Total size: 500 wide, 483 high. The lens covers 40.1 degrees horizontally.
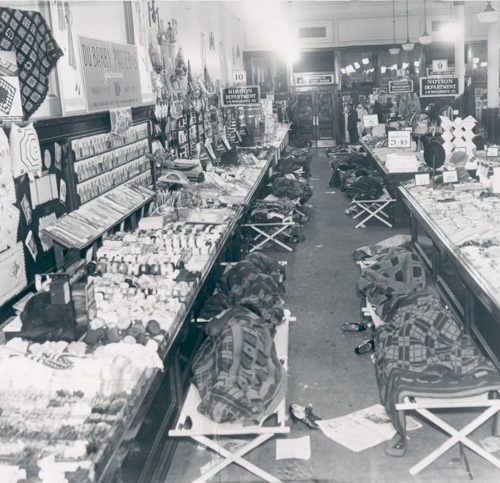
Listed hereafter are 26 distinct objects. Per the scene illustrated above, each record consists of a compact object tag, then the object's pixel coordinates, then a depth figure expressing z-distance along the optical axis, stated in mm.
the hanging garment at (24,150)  4578
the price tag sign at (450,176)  8211
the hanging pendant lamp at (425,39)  18672
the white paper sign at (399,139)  10336
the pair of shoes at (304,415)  4691
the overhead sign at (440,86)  11547
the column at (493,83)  16336
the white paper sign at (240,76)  15303
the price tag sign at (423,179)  8641
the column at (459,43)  18406
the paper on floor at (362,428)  4430
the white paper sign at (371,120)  14891
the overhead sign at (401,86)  16922
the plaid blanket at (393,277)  6398
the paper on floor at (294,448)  4320
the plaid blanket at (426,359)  4121
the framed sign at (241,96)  13164
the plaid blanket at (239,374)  4059
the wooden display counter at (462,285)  4882
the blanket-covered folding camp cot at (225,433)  3980
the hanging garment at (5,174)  4438
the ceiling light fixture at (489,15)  14537
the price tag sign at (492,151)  9148
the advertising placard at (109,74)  5938
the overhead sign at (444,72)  15195
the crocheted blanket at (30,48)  4648
